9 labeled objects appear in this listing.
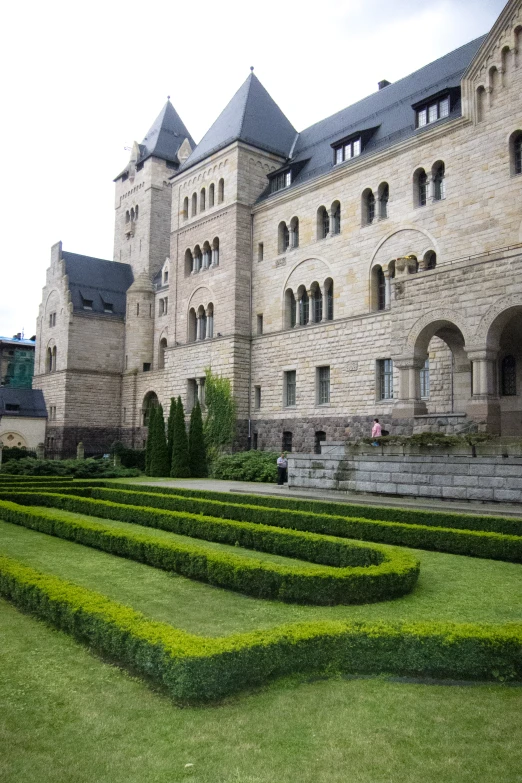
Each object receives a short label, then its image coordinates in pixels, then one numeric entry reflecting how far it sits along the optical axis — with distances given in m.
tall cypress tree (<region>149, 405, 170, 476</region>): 34.28
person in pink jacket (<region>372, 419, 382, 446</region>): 23.69
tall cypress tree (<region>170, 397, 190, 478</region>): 33.59
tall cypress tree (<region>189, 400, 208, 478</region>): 34.22
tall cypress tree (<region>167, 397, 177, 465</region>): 34.69
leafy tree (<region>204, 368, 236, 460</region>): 35.25
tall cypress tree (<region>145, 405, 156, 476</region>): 34.79
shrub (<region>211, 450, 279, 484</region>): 29.62
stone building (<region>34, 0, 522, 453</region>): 23.11
